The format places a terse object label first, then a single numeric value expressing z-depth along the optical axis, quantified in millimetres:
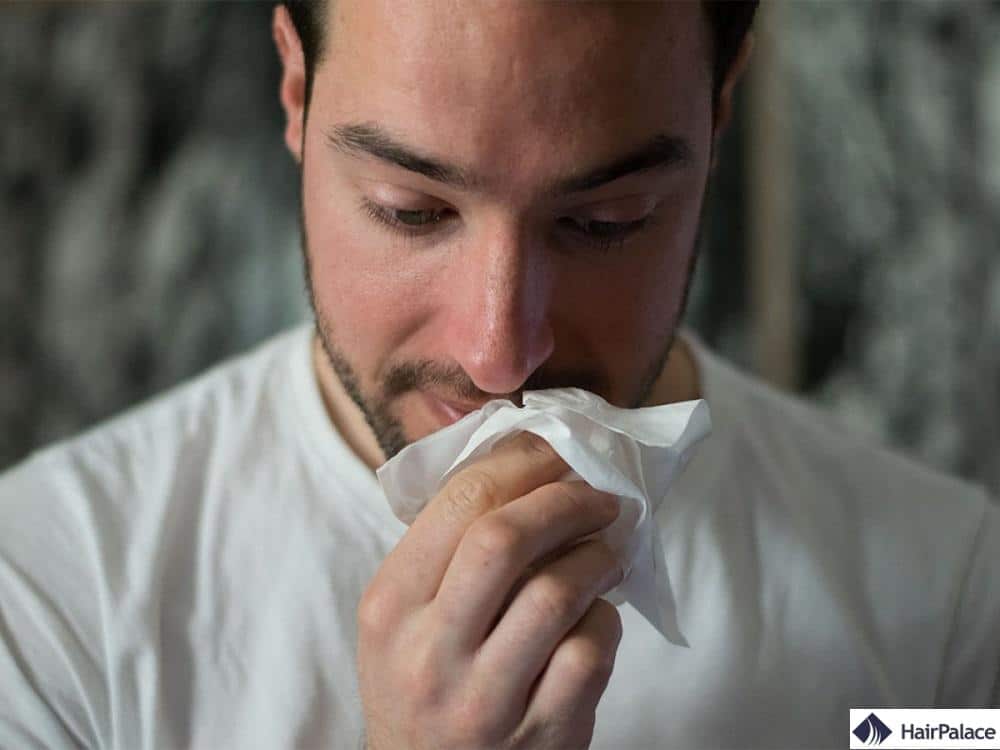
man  686
